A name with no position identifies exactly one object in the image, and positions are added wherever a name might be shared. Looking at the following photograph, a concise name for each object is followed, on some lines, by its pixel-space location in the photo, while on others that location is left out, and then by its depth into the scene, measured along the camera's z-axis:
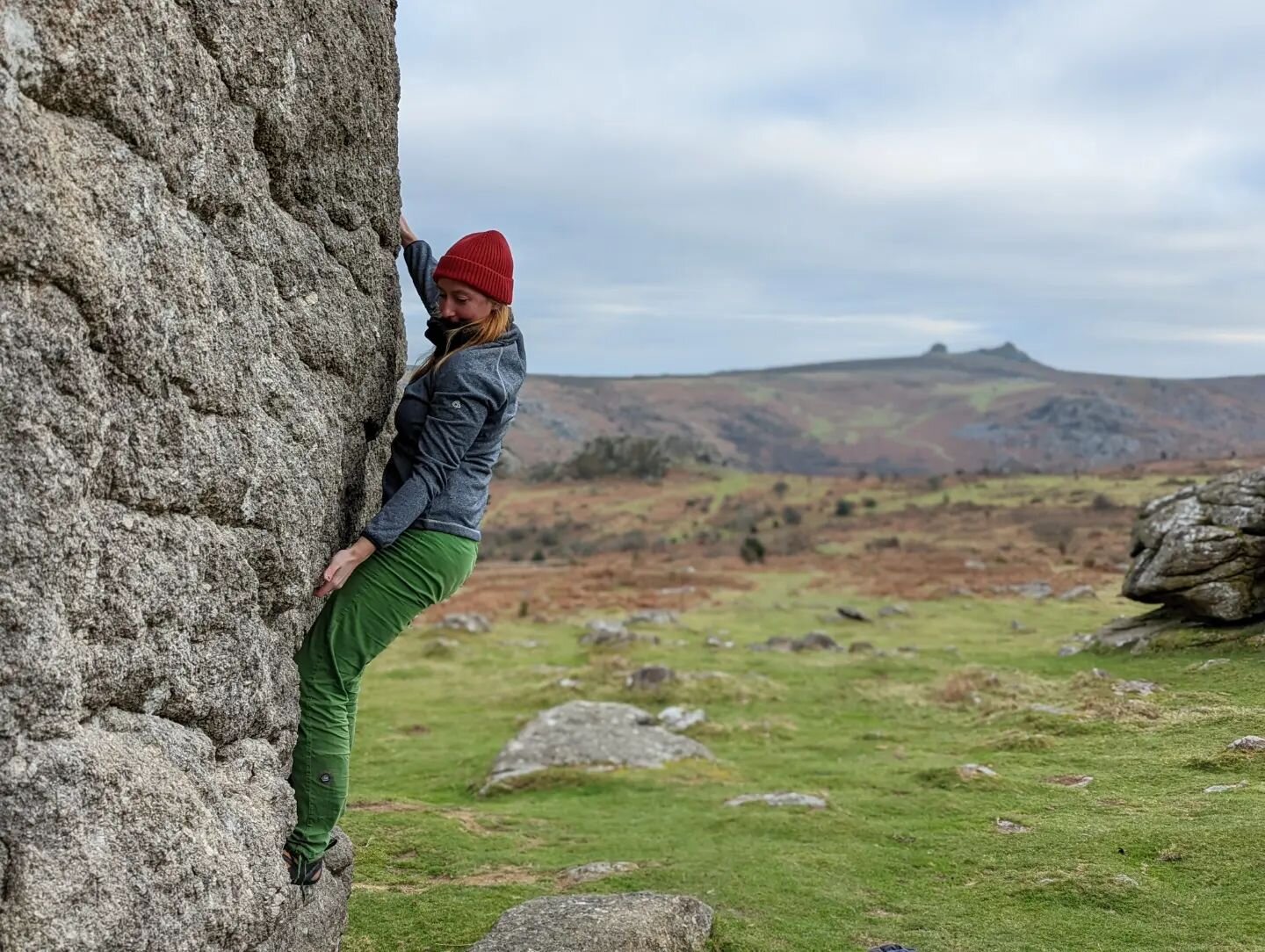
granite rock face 4.21
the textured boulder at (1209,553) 15.17
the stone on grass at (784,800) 11.94
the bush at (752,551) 49.50
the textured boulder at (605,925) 6.94
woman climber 6.25
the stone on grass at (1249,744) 9.80
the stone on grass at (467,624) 29.25
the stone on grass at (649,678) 19.69
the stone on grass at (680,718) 17.23
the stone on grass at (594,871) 9.49
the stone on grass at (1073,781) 10.84
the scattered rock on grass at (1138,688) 13.49
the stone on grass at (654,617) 30.45
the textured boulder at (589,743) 14.44
